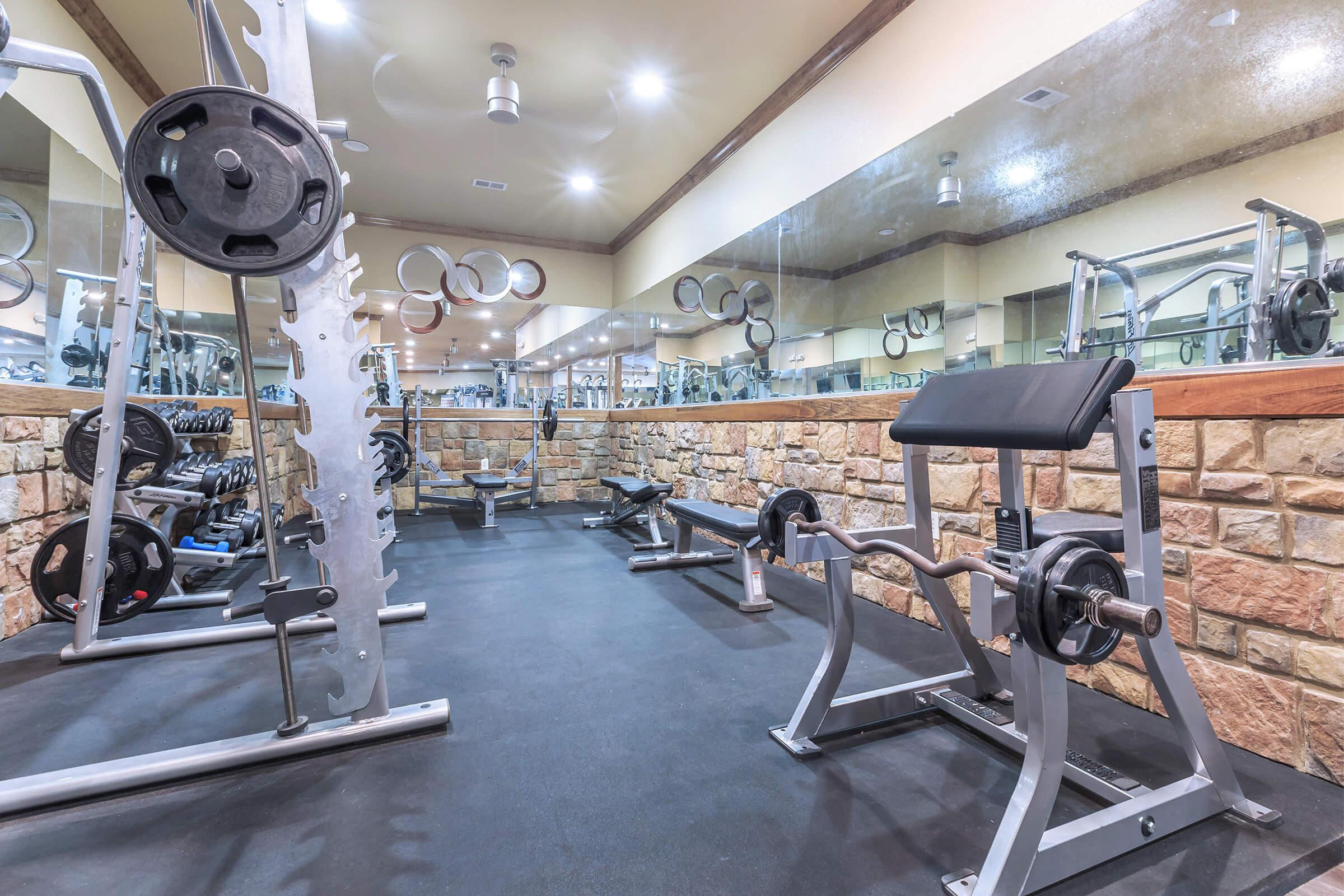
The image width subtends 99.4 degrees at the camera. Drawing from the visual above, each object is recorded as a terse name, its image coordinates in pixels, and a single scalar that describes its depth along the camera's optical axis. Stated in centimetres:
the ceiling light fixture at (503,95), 330
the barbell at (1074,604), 83
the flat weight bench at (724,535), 247
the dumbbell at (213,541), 277
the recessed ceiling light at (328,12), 281
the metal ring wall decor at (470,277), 573
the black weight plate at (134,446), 200
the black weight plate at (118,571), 189
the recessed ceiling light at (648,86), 346
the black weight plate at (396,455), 365
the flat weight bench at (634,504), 356
